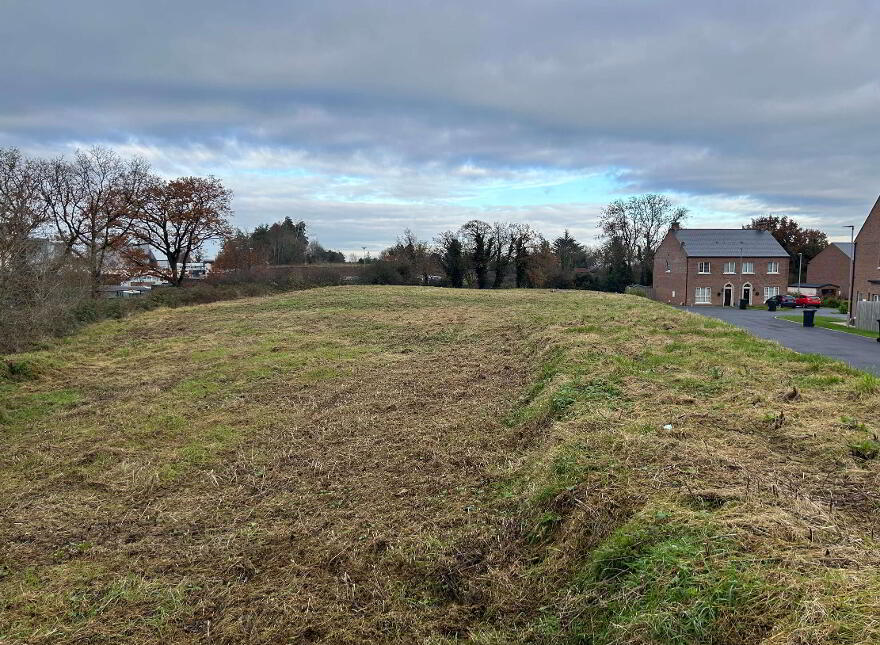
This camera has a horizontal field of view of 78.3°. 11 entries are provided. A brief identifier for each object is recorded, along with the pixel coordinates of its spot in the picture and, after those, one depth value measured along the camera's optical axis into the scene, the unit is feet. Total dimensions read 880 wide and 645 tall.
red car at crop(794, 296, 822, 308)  157.56
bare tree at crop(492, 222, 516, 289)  191.11
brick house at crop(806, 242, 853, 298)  200.75
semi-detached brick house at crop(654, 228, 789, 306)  175.11
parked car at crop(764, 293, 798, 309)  160.25
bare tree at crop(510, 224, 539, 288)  191.97
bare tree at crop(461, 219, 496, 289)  189.88
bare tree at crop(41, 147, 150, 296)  109.70
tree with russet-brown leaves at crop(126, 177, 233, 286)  138.41
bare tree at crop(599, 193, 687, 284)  230.68
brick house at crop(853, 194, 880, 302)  99.25
